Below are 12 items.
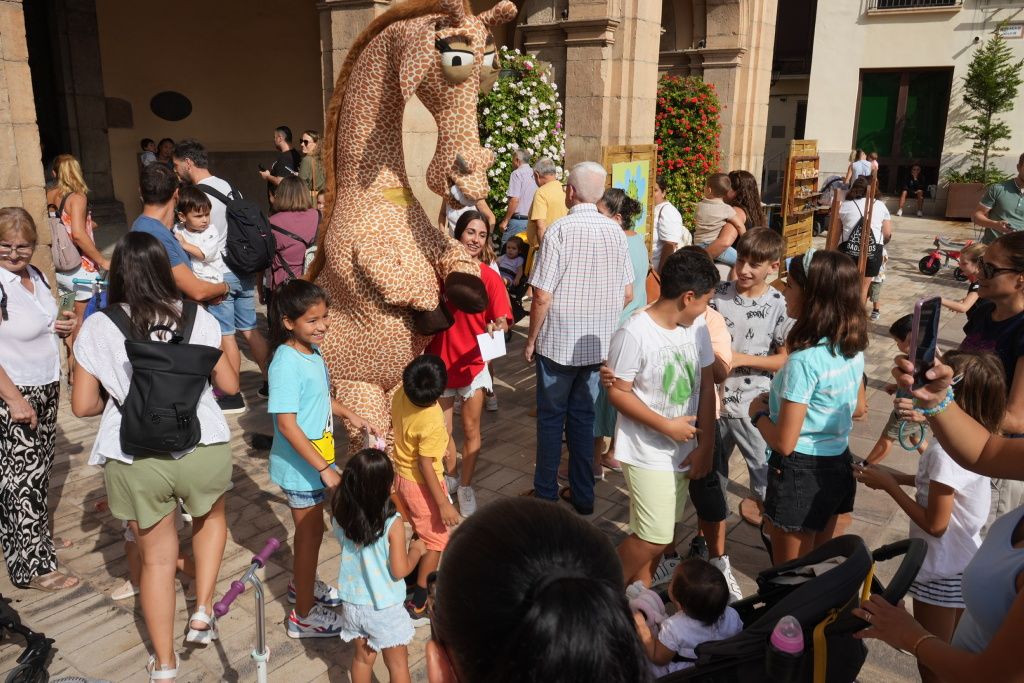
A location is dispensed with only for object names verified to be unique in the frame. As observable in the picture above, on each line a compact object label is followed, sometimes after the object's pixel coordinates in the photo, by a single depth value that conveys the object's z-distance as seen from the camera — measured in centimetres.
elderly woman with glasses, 340
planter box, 1938
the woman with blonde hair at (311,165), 870
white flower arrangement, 880
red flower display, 1164
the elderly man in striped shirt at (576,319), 420
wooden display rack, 805
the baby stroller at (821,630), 190
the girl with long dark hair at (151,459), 285
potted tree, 1916
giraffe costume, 336
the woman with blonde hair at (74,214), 544
